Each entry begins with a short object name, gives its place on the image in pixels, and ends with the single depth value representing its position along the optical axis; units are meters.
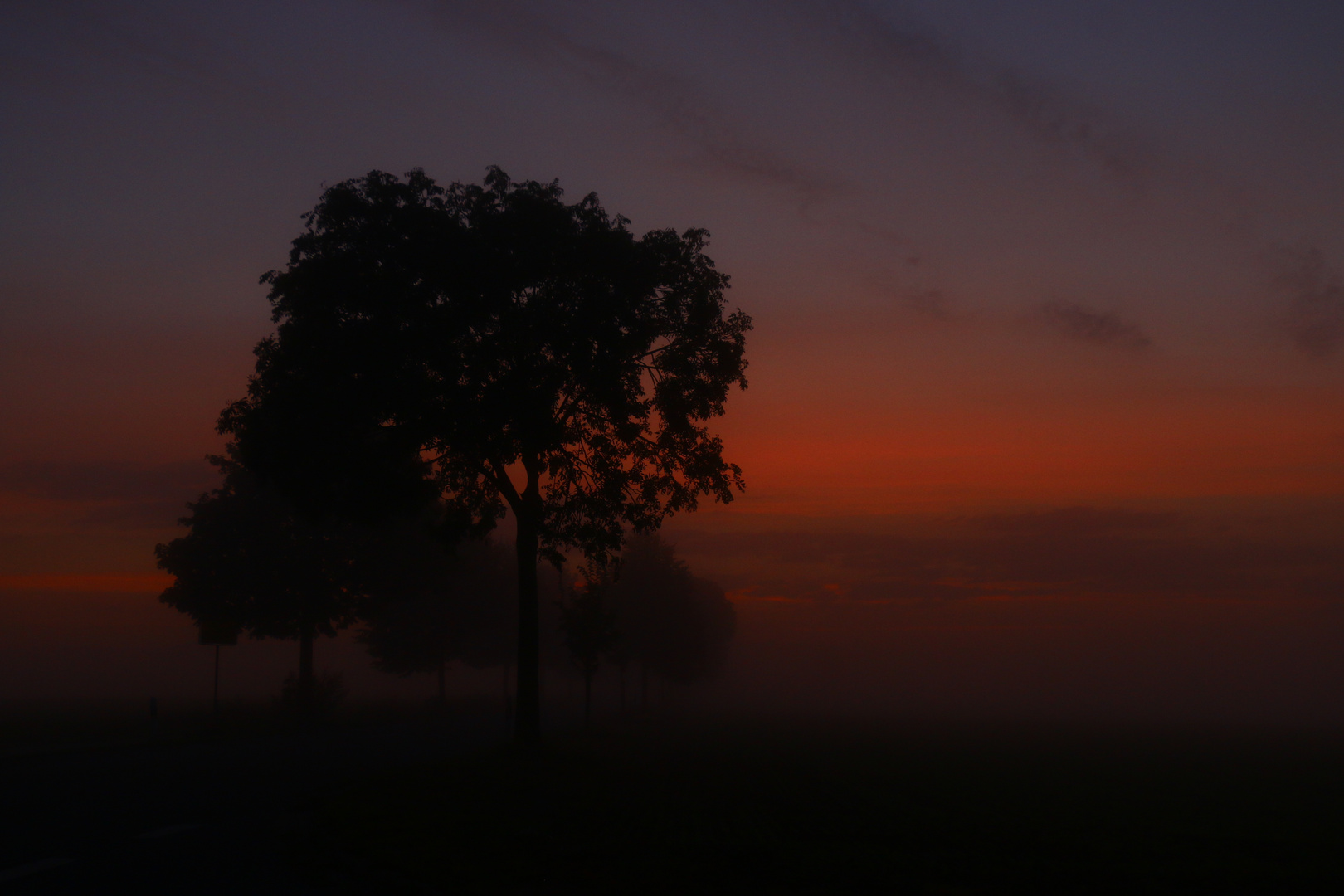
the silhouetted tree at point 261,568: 44.03
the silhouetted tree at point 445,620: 60.47
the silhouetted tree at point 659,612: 77.06
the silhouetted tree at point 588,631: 46.50
